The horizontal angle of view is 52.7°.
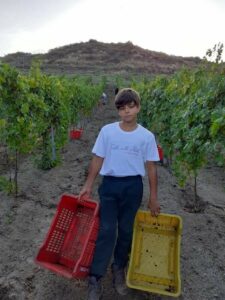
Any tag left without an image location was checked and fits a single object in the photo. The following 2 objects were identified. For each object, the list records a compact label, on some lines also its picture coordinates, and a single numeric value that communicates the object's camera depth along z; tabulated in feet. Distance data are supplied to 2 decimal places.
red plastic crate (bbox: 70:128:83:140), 21.69
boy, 6.06
